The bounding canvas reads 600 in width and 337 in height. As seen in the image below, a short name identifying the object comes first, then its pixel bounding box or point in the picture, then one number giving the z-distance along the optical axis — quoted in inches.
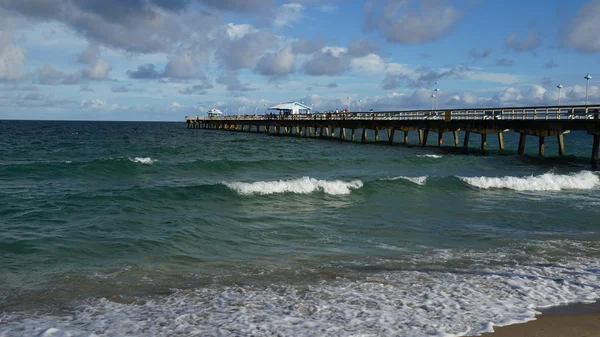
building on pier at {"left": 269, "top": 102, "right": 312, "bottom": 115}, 3210.9
